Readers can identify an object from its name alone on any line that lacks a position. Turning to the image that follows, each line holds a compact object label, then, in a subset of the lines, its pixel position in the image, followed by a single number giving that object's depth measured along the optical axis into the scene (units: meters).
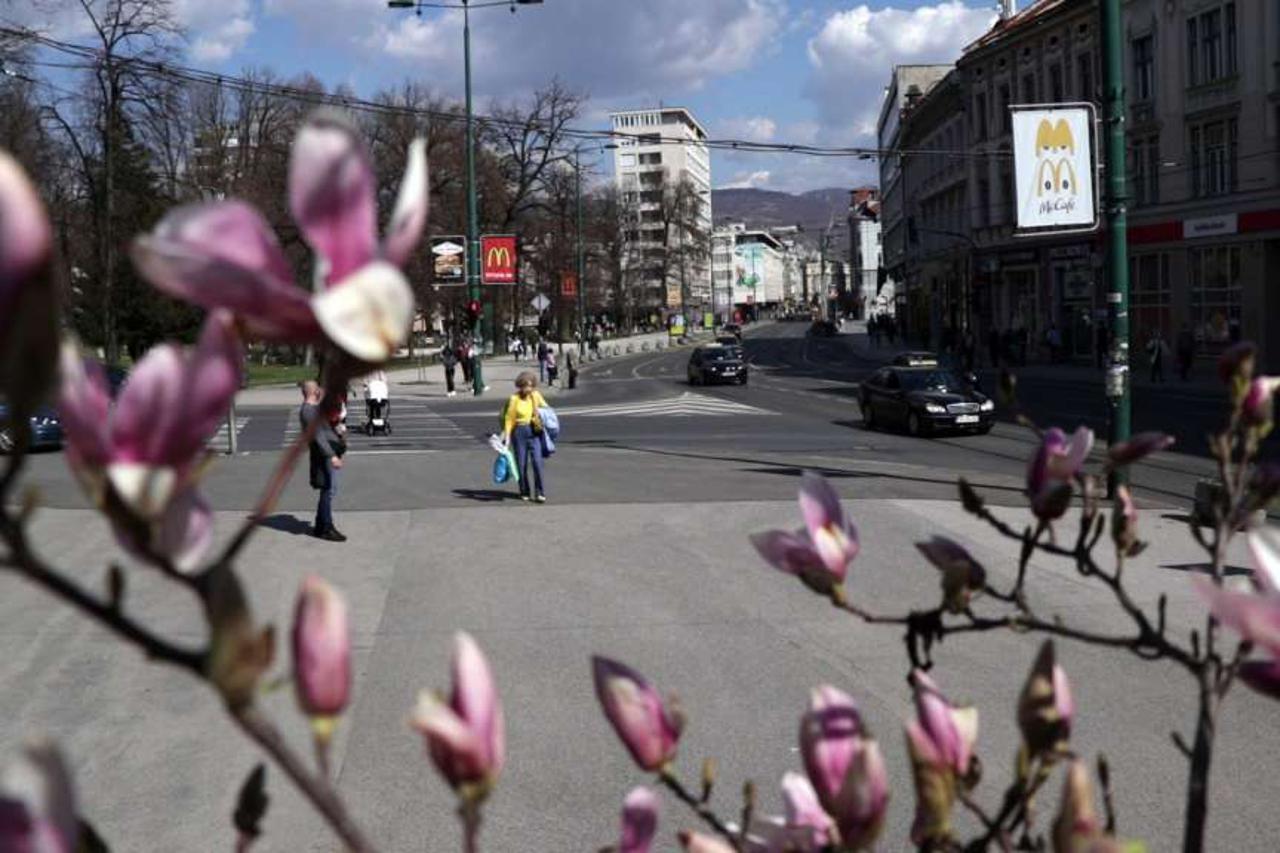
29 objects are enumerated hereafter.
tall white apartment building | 107.25
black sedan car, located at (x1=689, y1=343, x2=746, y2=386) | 46.59
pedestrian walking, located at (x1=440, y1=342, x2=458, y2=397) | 42.68
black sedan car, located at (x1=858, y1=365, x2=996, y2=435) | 26.56
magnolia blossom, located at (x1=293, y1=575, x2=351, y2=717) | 1.03
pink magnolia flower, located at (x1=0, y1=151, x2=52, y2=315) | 0.75
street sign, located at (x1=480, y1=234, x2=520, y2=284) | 43.16
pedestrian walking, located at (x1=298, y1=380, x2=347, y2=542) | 13.43
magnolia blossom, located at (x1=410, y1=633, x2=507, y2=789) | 1.07
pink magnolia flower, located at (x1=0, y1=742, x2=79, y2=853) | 0.82
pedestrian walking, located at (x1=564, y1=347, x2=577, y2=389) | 46.19
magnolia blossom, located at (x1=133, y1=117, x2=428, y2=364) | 0.92
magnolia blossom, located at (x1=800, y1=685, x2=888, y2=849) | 1.34
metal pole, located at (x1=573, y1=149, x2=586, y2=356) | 66.06
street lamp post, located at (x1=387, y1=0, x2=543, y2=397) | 40.84
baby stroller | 27.94
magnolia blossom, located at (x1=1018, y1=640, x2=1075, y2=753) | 1.45
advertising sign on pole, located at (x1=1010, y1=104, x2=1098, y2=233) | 16.55
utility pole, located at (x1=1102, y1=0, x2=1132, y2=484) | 15.27
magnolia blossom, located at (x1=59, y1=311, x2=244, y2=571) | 0.94
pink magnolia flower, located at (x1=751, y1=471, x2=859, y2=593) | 1.63
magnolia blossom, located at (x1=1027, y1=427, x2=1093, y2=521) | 1.73
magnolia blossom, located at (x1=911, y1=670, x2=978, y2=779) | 1.47
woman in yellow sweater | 16.48
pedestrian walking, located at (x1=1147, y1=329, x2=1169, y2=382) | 39.19
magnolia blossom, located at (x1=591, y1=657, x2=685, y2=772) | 1.45
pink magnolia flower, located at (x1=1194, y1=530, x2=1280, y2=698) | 0.98
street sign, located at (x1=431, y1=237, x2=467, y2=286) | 41.19
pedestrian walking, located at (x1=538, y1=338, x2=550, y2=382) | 49.03
